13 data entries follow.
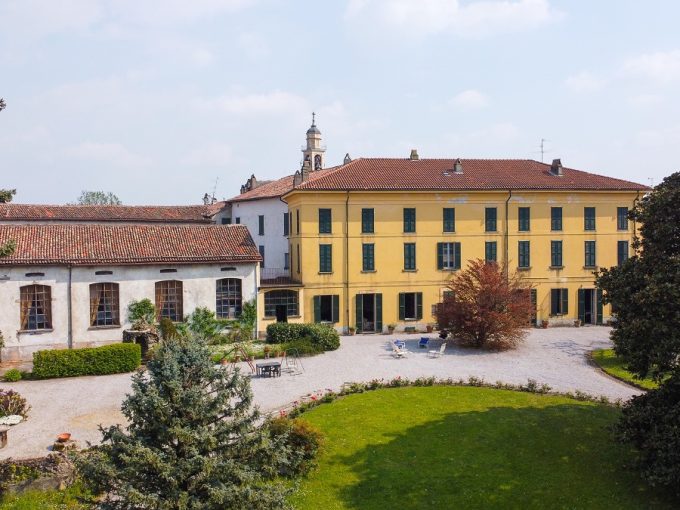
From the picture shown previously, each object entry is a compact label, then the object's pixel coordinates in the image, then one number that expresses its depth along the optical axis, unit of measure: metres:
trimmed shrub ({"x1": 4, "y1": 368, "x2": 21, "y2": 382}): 23.80
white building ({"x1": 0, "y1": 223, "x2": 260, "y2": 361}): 27.31
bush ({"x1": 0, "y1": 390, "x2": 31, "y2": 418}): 19.03
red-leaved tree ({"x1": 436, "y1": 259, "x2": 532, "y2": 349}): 29.02
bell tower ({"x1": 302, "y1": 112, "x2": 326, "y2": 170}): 61.47
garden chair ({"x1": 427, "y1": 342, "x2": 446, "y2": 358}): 28.11
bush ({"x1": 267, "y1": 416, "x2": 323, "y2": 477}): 14.87
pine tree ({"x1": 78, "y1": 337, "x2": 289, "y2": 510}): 9.84
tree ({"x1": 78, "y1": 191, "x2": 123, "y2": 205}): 106.44
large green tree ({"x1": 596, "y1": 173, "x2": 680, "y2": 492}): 12.46
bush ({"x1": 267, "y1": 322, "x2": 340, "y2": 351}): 29.42
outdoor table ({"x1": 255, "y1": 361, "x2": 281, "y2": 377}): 24.22
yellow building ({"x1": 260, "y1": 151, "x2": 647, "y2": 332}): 34.28
